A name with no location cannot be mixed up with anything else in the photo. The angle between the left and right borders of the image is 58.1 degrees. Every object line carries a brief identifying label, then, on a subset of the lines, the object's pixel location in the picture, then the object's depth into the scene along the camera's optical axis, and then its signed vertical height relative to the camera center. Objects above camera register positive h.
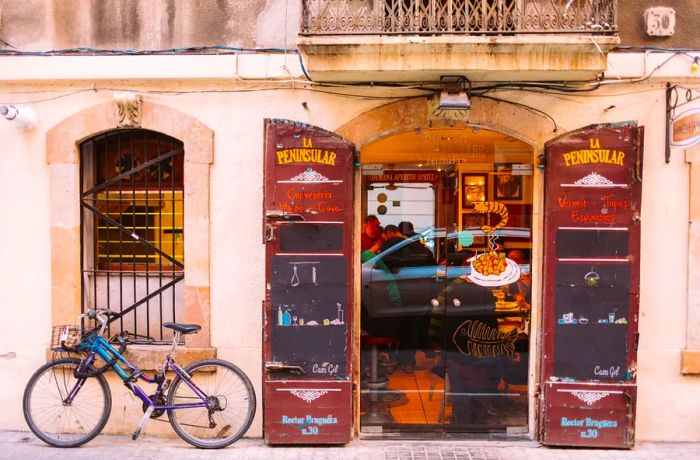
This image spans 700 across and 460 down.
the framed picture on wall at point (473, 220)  6.90 +0.01
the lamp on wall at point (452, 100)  6.10 +1.18
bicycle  6.27 -1.78
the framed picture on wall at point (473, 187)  6.88 +0.37
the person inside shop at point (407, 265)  6.97 -0.52
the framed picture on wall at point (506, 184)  6.82 +0.40
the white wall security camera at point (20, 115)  6.48 +1.07
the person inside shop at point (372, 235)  6.93 -0.16
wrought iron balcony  5.83 +1.91
